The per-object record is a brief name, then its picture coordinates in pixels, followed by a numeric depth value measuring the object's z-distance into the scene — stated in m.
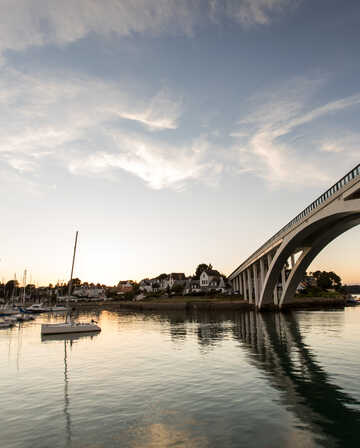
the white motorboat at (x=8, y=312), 70.88
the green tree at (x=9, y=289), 188.38
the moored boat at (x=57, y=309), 95.71
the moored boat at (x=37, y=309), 88.53
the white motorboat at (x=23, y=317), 62.82
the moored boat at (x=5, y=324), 52.72
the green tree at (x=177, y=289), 119.16
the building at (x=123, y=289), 191.35
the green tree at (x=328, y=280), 136.00
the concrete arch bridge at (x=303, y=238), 31.82
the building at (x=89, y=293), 184.36
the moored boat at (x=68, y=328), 40.84
